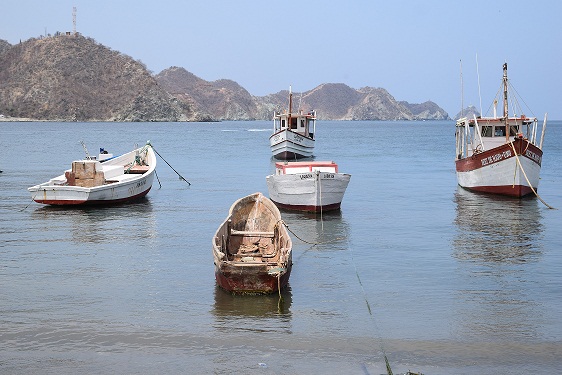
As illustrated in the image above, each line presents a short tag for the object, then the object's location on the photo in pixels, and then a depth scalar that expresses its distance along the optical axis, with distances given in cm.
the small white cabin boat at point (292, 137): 5625
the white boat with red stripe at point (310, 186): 2438
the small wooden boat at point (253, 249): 1366
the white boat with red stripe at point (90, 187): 2602
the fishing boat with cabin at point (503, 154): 2923
